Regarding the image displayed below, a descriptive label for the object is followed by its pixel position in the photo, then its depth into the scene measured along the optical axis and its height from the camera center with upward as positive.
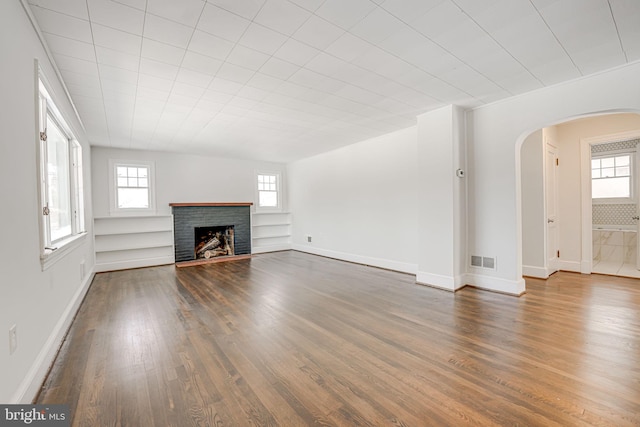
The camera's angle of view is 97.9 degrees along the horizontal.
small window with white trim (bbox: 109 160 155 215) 5.78 +0.58
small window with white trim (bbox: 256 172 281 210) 7.80 +0.58
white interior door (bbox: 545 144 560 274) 4.61 -0.02
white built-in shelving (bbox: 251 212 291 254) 7.58 -0.58
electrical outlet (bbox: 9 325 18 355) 1.49 -0.67
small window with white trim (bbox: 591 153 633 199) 5.06 +0.52
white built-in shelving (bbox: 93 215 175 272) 5.60 -0.58
